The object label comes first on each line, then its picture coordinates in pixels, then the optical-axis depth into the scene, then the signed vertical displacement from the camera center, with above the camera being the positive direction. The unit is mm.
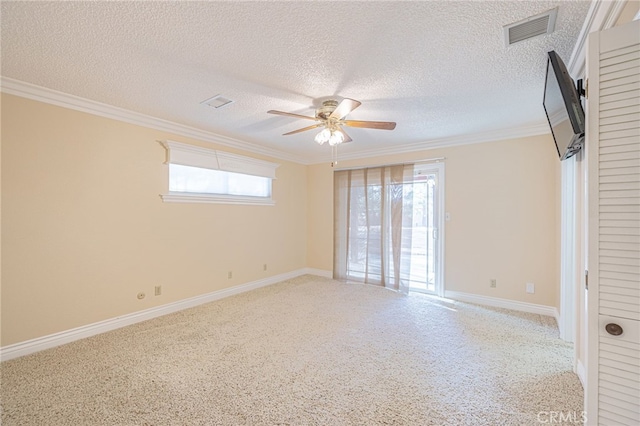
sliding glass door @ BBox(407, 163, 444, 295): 4117 -277
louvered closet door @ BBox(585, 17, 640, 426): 998 -49
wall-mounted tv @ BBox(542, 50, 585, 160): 1395 +607
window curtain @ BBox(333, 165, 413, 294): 4348 -202
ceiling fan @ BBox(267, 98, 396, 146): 2455 +850
